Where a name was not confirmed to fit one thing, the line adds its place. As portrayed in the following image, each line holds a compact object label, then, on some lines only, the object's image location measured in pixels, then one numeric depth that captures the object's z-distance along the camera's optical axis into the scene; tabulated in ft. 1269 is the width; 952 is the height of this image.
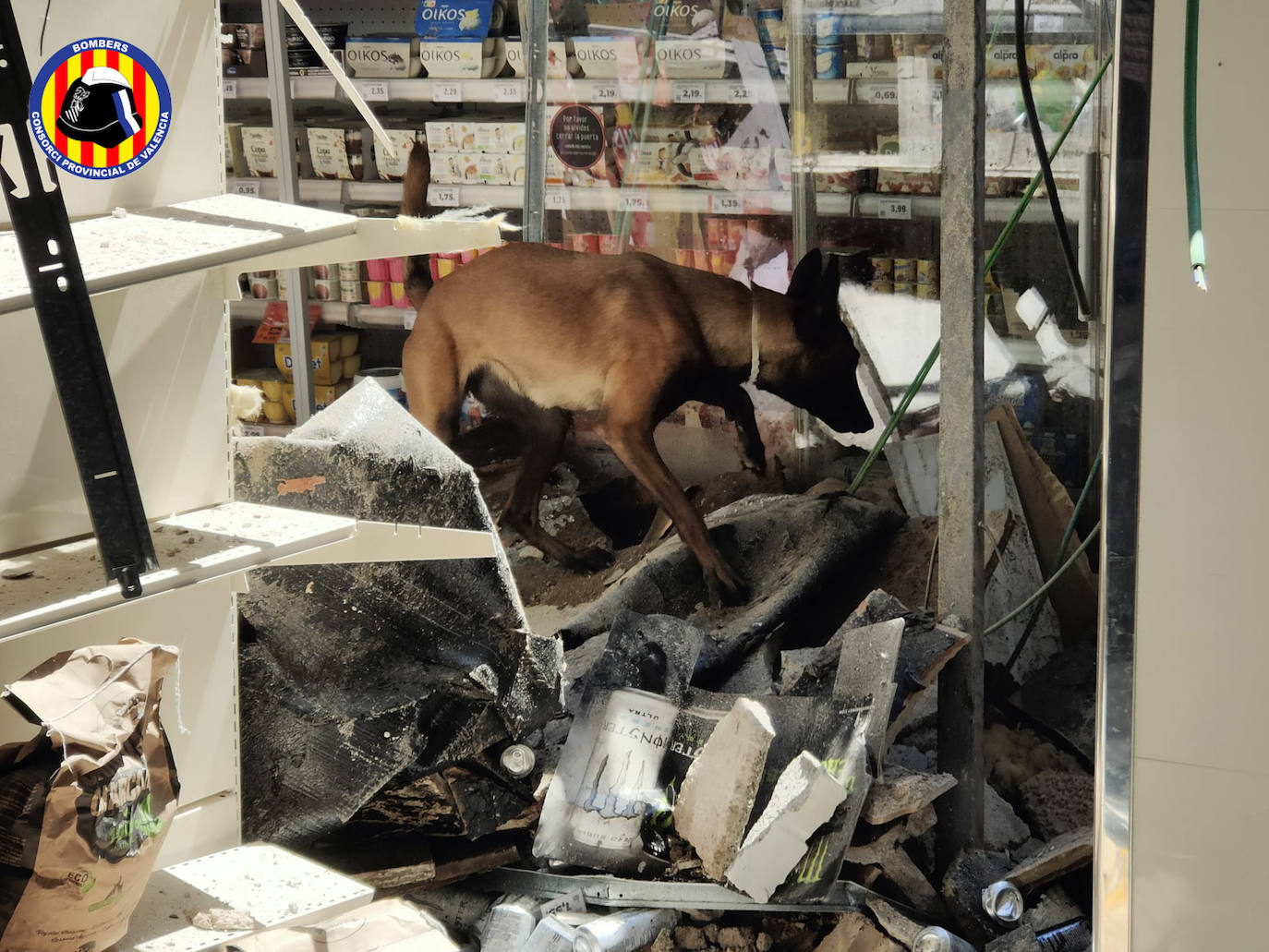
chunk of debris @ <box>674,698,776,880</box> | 7.53
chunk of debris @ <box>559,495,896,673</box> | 9.62
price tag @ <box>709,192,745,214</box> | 9.74
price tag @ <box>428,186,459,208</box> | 10.91
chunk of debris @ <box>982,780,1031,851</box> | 8.56
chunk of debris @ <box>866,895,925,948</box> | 7.26
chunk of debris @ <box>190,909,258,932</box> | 4.61
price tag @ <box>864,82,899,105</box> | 9.21
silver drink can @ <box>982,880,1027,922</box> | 7.41
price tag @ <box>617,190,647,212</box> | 10.05
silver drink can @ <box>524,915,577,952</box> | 7.25
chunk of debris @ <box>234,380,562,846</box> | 7.32
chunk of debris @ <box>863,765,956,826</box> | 7.55
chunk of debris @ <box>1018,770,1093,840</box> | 8.69
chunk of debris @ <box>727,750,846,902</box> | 7.32
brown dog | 9.71
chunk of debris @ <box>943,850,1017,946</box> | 7.52
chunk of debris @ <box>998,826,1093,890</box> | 7.60
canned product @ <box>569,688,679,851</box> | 8.09
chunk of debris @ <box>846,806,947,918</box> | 7.70
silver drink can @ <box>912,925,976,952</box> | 7.07
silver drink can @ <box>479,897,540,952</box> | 7.52
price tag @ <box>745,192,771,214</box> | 9.64
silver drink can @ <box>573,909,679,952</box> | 7.22
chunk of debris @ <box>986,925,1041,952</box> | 7.15
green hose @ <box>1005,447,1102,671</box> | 9.17
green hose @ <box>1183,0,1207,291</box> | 4.19
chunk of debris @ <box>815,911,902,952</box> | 7.27
